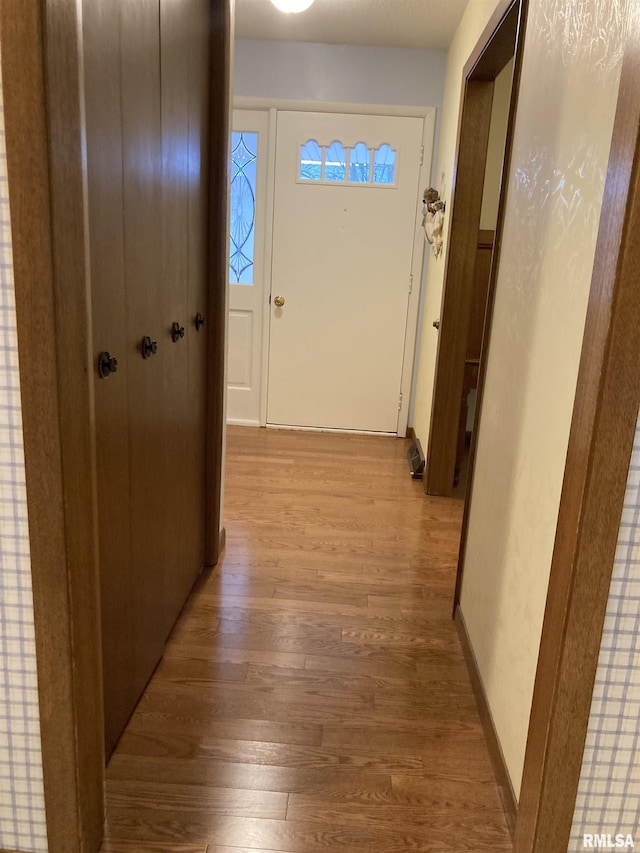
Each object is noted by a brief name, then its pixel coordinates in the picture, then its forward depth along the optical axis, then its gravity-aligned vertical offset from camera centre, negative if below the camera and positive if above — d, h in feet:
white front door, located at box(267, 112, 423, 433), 13.08 -0.05
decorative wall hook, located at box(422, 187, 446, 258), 11.76 +0.89
